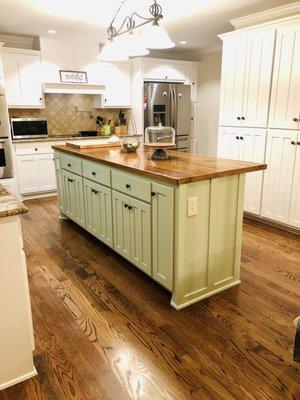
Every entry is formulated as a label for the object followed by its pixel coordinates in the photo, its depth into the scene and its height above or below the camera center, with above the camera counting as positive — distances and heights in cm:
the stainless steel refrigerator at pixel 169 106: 556 +6
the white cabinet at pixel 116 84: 551 +43
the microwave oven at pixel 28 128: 480 -26
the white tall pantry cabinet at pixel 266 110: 338 -1
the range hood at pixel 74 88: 503 +34
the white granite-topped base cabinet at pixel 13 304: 147 -89
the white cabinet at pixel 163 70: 557 +67
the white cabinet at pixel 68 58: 494 +79
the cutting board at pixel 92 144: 350 -37
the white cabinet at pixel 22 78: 473 +46
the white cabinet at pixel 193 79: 610 +55
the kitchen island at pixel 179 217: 209 -74
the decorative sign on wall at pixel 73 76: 511 +52
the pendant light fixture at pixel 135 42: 232 +50
